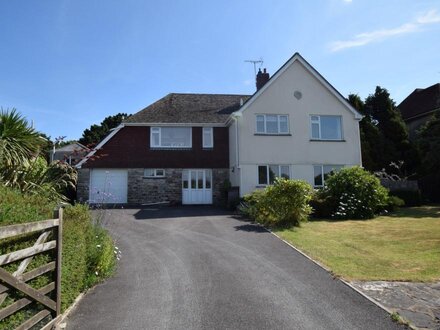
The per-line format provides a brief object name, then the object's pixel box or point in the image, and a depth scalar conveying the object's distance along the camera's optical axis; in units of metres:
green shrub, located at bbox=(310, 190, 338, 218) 19.14
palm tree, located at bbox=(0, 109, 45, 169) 9.02
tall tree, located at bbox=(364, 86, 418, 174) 30.81
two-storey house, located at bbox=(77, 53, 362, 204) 23.44
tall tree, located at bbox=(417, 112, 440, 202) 26.44
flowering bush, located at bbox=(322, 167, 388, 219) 18.64
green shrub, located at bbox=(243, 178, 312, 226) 15.69
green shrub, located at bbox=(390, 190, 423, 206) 23.89
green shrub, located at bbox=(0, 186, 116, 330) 5.09
